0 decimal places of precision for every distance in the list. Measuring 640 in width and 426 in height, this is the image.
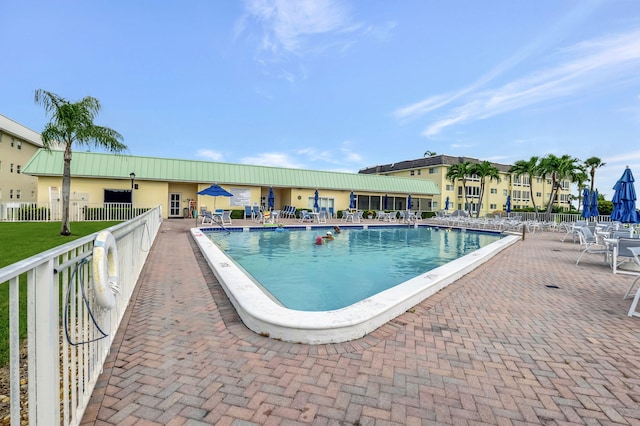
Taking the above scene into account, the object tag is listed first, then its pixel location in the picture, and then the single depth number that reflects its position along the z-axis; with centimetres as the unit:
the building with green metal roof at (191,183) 1869
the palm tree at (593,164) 3544
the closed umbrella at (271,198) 2142
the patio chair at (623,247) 593
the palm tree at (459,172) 3459
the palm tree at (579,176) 2811
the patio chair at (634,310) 392
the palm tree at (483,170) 3403
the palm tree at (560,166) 2670
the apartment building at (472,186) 3744
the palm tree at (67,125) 1110
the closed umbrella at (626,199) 912
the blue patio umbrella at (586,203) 1548
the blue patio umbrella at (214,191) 1838
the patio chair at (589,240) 759
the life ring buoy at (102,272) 215
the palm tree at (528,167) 2981
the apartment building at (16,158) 2411
